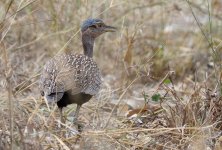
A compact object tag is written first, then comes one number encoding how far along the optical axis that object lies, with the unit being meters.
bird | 11.41
